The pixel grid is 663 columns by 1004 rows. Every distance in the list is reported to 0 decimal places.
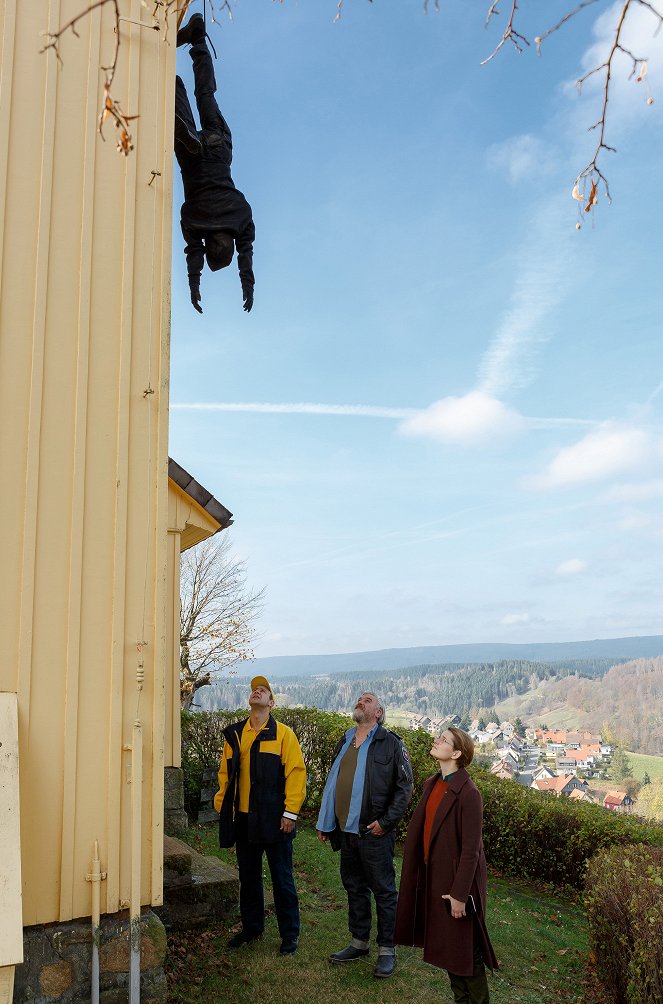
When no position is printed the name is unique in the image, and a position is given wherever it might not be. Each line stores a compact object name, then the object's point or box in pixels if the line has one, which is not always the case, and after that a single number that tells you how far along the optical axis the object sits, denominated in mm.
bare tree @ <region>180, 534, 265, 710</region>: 20188
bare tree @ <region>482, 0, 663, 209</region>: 2274
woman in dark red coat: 4023
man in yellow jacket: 5219
